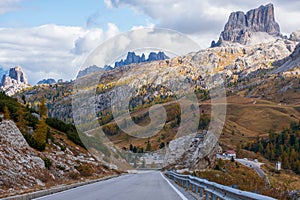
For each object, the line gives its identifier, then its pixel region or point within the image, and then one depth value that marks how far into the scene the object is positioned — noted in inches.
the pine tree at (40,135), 1506.9
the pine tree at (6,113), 1465.3
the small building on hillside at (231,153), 5651.6
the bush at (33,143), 1454.2
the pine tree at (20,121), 1631.5
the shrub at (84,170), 1610.0
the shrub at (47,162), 1292.1
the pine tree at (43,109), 2736.2
